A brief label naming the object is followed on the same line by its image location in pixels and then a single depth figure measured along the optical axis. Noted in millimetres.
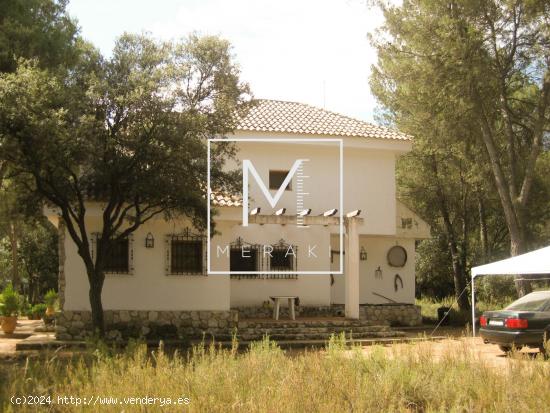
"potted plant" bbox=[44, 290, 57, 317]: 25016
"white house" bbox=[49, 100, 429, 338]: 18312
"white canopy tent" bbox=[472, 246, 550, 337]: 14201
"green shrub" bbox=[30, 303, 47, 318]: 25861
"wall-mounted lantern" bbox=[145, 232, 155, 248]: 18484
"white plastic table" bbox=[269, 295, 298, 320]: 20109
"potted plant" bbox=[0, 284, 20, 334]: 19594
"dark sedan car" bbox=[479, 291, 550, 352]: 14016
